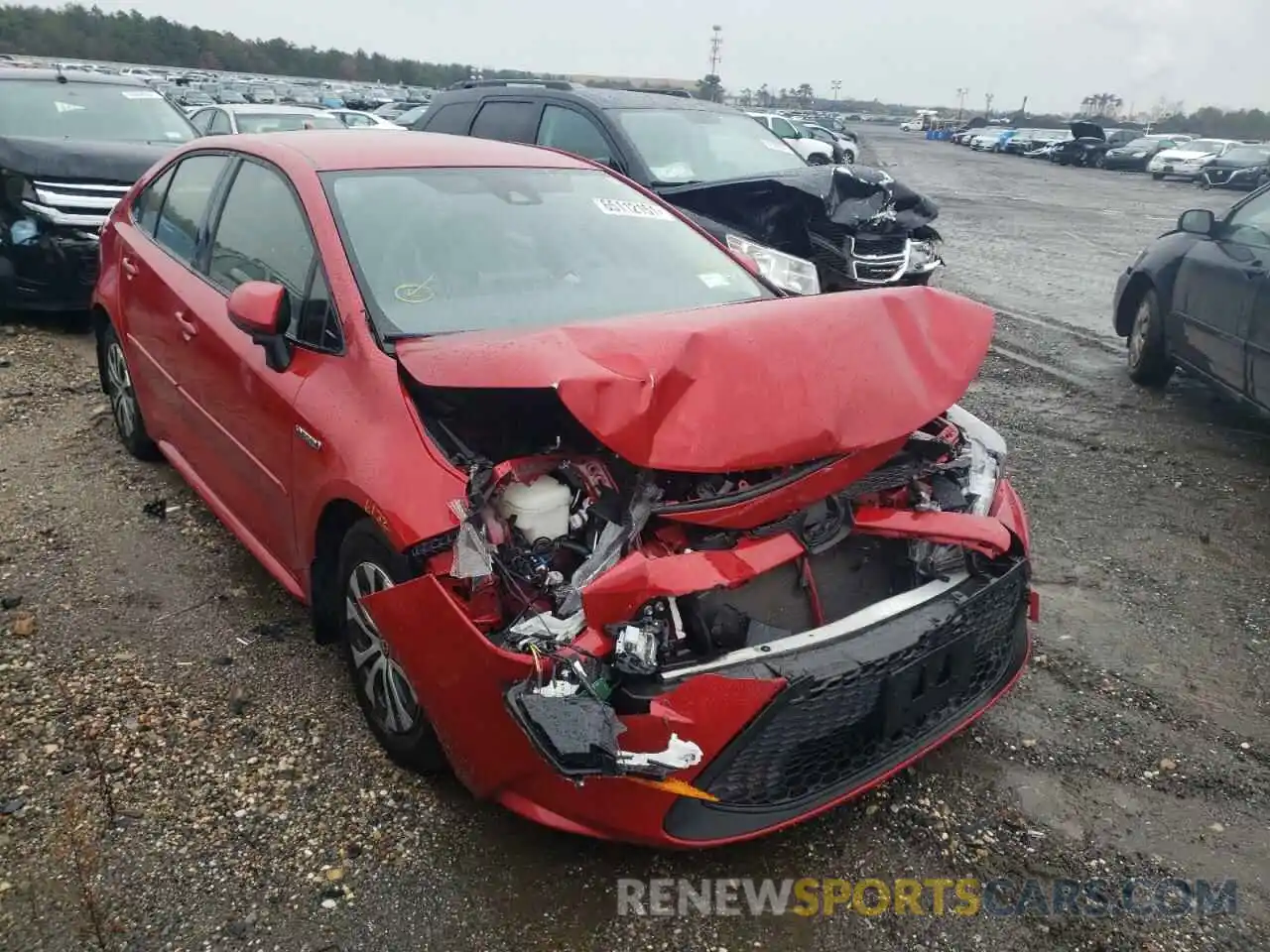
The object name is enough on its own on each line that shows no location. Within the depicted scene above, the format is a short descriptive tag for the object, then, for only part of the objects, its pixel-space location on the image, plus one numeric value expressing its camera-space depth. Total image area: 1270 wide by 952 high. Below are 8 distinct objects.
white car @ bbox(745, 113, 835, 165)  19.75
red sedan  2.24
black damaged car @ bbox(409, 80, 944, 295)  7.26
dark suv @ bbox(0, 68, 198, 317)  6.96
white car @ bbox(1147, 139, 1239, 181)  31.09
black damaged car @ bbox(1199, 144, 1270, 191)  24.08
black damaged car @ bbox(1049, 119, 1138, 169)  39.25
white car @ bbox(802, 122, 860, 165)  27.44
